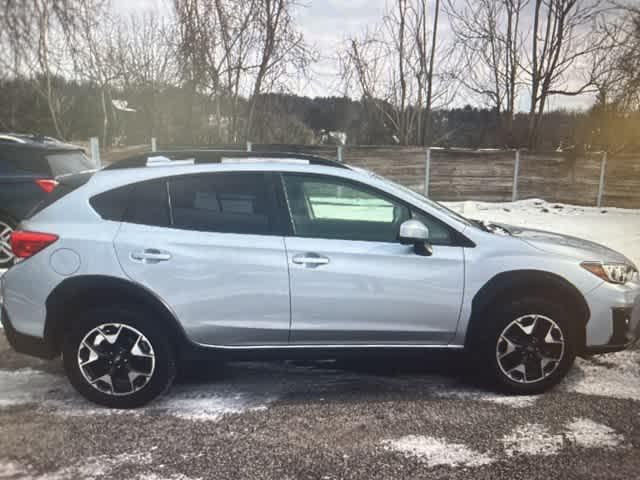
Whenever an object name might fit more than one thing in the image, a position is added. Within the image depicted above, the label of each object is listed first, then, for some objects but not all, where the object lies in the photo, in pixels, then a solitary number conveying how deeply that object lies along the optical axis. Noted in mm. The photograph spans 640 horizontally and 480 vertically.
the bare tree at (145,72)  19547
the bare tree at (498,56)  16781
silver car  3025
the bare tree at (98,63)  16969
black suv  6223
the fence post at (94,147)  13461
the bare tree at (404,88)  16672
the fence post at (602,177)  14438
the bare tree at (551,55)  15977
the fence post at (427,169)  14430
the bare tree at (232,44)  14719
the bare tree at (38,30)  15906
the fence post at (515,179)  14562
